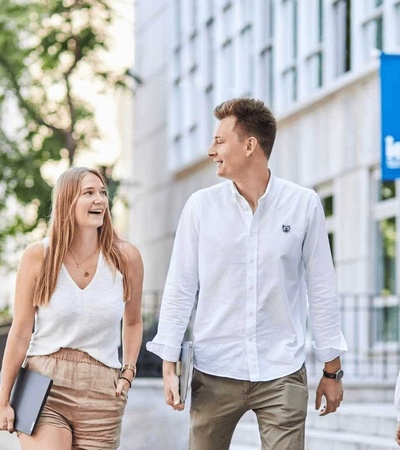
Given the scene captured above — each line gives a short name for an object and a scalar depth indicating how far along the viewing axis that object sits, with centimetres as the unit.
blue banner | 958
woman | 656
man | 660
